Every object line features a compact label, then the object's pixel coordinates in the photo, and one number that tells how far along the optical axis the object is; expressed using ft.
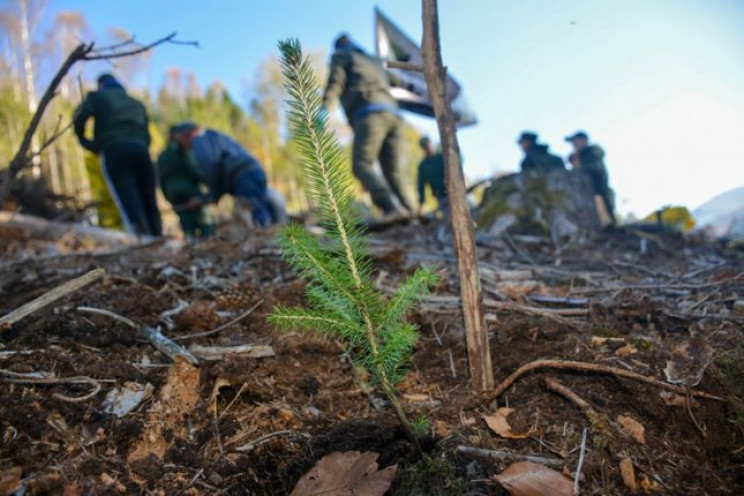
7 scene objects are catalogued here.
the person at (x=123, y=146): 14.96
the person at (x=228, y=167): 16.97
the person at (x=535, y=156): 16.39
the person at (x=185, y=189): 17.59
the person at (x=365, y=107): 16.41
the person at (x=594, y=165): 16.06
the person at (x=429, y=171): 24.72
